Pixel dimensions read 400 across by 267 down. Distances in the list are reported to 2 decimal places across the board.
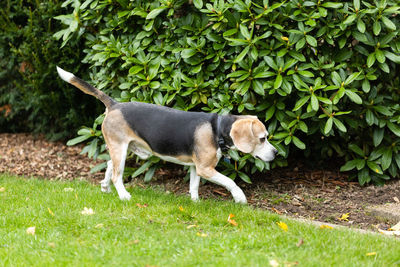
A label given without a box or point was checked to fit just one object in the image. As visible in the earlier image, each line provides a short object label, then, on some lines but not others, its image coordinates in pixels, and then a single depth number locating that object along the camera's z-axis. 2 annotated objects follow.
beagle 5.61
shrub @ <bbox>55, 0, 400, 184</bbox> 6.01
